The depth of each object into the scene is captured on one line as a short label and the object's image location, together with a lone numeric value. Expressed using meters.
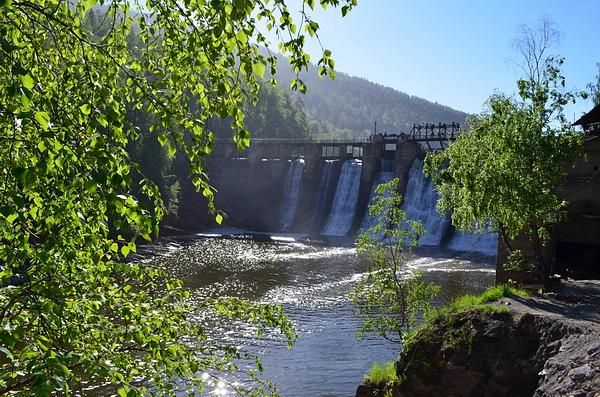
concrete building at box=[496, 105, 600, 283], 18.61
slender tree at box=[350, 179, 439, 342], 13.54
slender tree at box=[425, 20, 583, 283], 13.84
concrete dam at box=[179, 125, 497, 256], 46.41
